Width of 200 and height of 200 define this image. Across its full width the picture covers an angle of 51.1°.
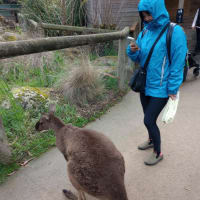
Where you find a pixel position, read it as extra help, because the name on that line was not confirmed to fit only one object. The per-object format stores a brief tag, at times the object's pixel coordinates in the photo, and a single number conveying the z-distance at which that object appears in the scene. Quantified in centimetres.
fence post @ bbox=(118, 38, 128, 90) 519
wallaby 188
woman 247
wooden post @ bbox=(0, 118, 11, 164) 279
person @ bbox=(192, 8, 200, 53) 764
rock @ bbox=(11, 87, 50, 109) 423
